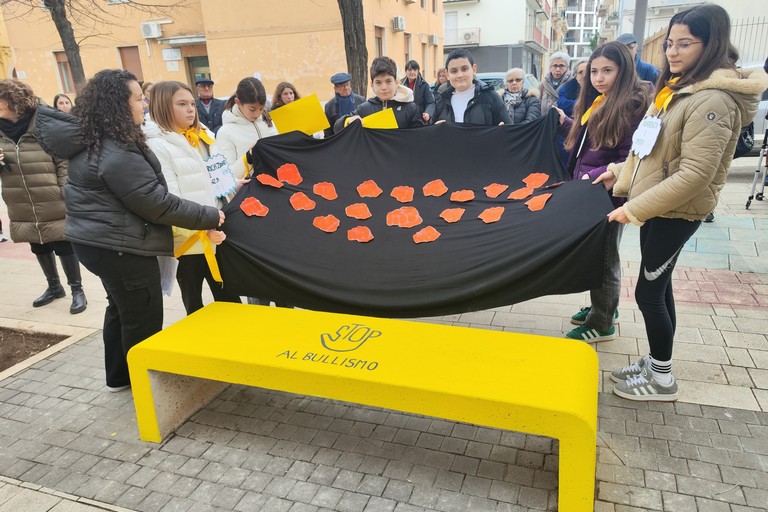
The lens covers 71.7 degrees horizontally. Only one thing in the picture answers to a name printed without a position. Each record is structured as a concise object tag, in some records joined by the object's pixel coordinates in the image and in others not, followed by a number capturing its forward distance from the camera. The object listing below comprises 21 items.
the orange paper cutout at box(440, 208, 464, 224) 3.08
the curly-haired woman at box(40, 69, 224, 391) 2.64
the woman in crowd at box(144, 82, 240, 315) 3.04
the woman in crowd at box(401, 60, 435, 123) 6.77
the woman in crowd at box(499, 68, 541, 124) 6.32
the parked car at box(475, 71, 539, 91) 9.51
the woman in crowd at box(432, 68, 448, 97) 8.58
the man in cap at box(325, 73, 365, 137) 6.66
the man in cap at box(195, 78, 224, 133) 7.66
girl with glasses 2.29
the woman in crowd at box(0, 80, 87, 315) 4.21
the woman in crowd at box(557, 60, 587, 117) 4.77
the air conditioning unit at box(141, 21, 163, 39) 17.02
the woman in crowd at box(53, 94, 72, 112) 6.45
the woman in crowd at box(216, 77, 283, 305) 3.64
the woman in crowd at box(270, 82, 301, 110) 5.27
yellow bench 2.03
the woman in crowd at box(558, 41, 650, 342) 3.01
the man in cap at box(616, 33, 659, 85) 5.15
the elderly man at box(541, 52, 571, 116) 6.71
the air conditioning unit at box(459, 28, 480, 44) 30.62
